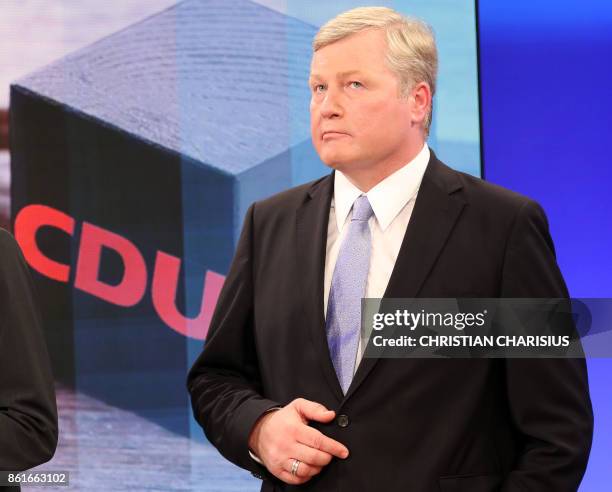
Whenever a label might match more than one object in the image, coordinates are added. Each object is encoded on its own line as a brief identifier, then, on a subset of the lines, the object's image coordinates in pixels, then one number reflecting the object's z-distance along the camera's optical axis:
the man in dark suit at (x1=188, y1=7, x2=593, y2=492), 4.89
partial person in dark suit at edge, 4.87
